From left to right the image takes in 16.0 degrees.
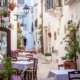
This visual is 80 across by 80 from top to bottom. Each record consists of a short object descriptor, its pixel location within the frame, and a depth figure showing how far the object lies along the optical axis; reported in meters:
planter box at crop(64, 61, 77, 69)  11.58
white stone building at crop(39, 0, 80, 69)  13.19
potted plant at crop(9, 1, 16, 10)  16.59
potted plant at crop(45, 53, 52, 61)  21.22
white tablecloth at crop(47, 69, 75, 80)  8.48
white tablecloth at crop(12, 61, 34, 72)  11.12
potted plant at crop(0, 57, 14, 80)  5.13
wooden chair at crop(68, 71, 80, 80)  7.57
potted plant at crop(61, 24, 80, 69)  11.64
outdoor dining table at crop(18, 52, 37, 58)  15.65
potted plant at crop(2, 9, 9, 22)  15.63
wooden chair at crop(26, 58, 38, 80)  11.09
